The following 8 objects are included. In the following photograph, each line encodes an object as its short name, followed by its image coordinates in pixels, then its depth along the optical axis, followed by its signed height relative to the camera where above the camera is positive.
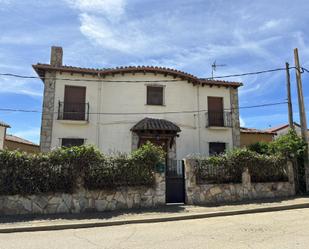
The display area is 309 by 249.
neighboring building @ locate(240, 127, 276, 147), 20.86 +3.11
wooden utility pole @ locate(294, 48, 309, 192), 13.08 +3.24
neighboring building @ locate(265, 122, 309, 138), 26.04 +4.54
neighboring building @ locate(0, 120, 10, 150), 24.00 +3.89
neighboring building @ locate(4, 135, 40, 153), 25.77 +3.15
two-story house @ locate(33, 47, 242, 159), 15.60 +3.79
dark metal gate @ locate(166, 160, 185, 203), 10.98 -0.33
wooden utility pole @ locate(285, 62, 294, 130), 14.13 +4.18
